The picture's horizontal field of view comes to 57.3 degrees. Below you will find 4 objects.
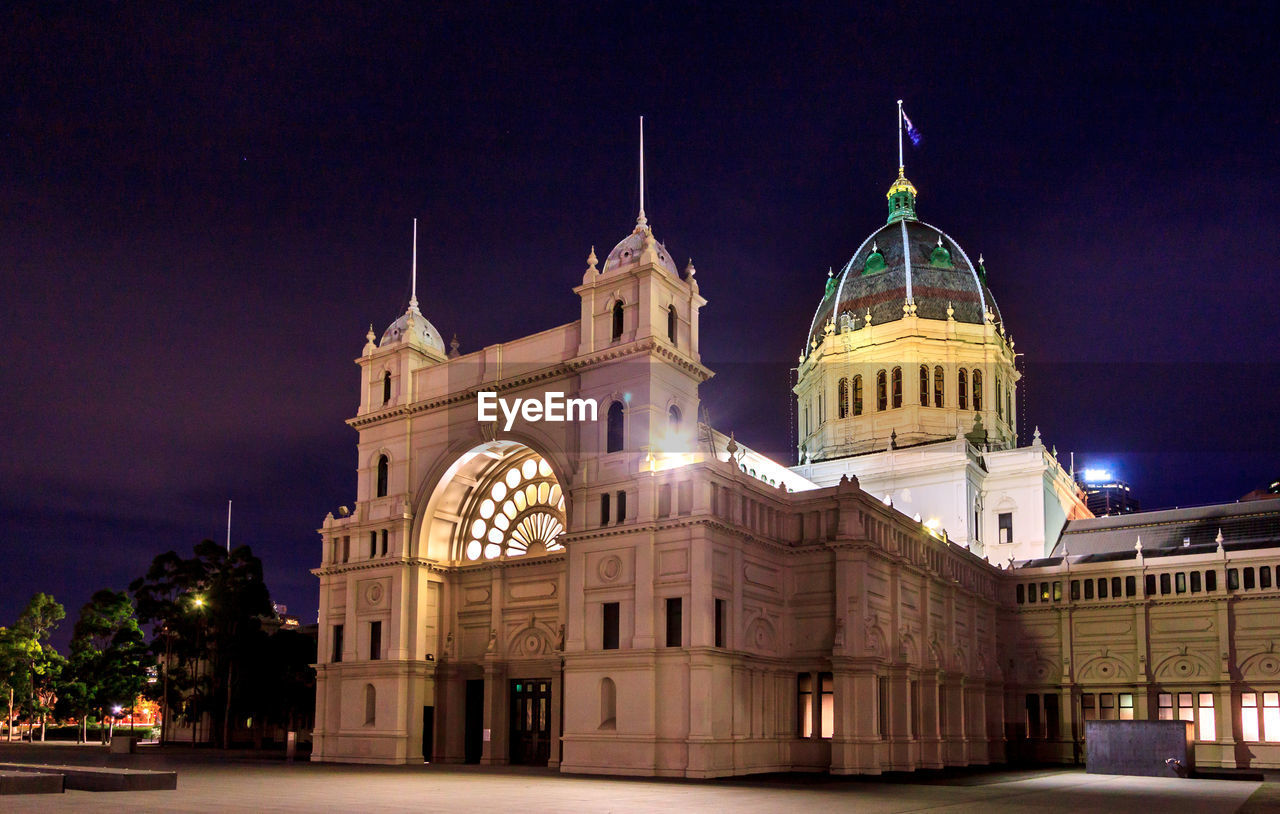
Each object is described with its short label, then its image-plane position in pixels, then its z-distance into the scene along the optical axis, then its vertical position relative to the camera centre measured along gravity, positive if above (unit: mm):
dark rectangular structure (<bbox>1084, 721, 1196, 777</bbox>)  46250 -5161
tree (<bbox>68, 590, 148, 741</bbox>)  84688 -3217
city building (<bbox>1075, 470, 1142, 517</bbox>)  166750 +17911
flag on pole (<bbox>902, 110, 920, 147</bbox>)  97500 +39848
